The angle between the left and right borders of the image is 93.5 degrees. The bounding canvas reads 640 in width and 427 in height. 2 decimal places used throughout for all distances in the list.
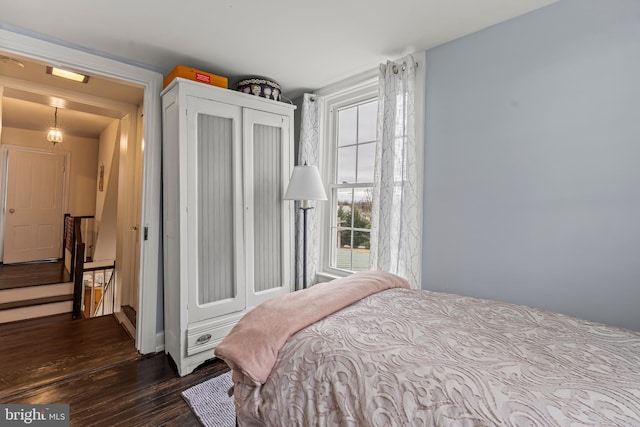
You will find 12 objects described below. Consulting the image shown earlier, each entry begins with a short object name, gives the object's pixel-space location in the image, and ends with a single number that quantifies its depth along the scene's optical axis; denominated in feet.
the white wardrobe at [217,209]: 7.23
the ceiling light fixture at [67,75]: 8.39
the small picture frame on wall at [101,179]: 17.65
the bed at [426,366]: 2.53
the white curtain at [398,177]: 7.25
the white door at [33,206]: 17.12
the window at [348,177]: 9.04
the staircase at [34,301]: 11.31
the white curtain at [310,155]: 9.70
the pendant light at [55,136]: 14.49
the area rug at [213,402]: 5.60
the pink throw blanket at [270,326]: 3.77
